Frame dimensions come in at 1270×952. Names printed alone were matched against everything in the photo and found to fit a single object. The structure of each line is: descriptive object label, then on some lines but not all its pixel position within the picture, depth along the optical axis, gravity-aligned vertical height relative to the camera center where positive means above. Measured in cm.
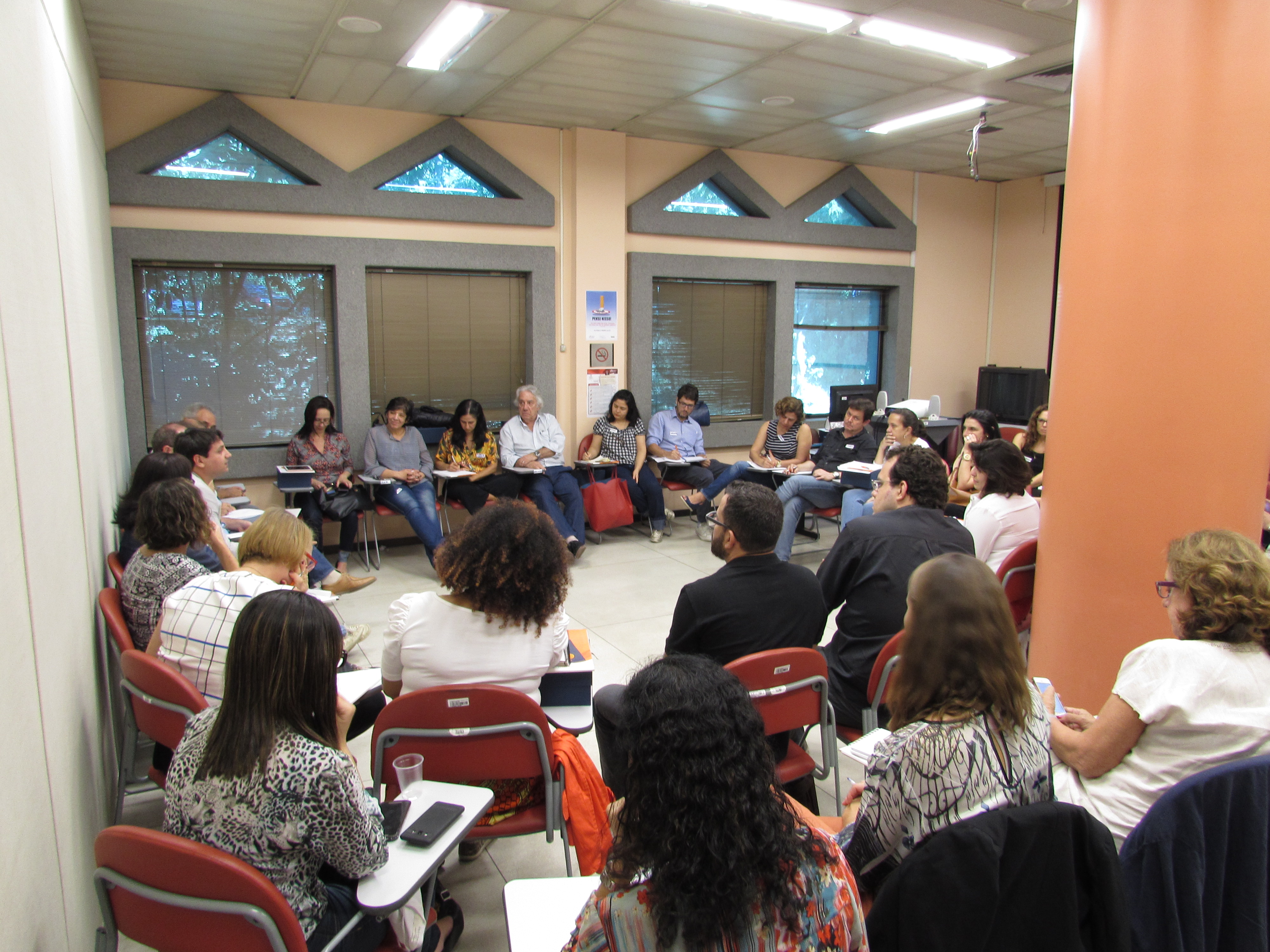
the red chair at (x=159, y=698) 205 -88
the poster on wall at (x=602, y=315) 673 +33
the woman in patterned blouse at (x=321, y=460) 561 -74
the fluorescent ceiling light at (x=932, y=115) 573 +178
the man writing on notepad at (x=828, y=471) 586 -84
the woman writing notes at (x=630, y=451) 665 -78
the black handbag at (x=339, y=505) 556 -103
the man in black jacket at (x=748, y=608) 241 -74
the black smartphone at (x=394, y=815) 162 -93
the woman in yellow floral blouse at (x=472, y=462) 603 -80
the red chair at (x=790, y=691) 217 -92
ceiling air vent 502 +174
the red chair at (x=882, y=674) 243 -94
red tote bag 634 -114
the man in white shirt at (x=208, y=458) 411 -53
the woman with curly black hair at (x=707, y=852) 103 -64
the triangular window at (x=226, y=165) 547 +128
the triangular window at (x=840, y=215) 787 +137
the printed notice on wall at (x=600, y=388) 684 -28
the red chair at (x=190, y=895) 127 -85
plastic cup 181 -91
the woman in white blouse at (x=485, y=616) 213 -69
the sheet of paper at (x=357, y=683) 244 -100
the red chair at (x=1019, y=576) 331 -88
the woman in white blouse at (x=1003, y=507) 352 -64
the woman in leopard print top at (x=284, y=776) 144 -75
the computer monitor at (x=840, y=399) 725 -38
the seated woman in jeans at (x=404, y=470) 574 -82
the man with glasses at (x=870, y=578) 267 -74
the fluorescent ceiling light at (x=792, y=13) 405 +173
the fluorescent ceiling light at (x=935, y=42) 438 +176
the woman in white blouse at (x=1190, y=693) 167 -68
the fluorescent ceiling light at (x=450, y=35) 410 +171
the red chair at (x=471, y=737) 191 -91
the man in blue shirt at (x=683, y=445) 667 -75
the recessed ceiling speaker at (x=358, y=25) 414 +167
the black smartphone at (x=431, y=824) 160 -94
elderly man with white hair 611 -79
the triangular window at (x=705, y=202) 719 +136
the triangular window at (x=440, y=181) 618 +132
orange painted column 247 +18
